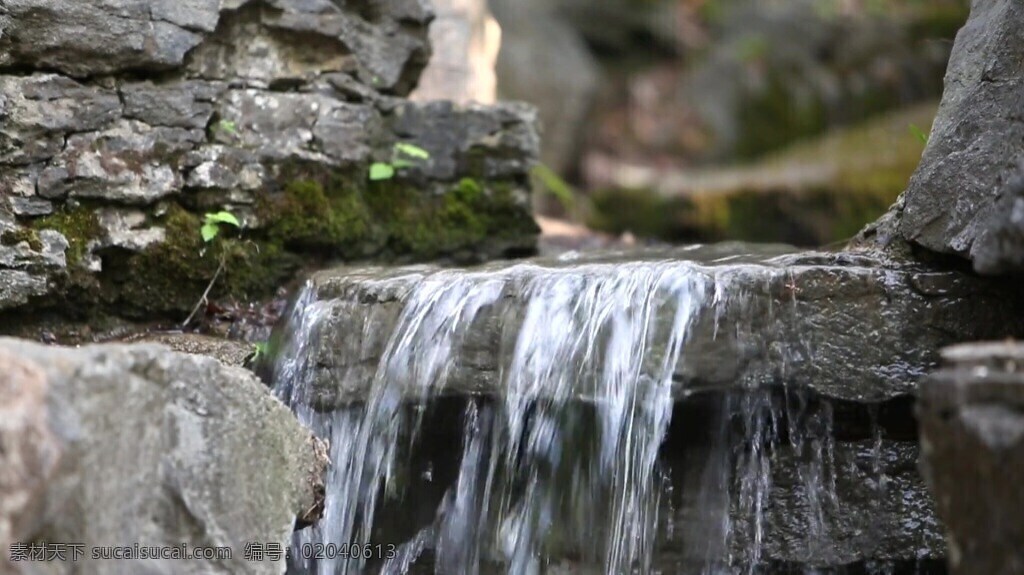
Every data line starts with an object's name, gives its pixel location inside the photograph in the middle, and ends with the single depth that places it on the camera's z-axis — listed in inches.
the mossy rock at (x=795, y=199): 307.9
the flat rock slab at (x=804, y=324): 133.1
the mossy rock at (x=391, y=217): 186.7
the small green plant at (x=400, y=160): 196.1
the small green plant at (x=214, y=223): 174.6
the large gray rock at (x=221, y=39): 158.7
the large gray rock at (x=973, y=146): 130.0
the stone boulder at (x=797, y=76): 417.4
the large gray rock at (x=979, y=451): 84.5
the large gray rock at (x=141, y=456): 91.7
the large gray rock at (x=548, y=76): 478.3
